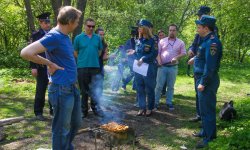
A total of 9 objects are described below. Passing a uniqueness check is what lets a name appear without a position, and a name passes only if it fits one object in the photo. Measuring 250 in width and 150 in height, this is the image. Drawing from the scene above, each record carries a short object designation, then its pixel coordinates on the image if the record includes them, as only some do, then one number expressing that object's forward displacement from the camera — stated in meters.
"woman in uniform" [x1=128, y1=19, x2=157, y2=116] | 7.54
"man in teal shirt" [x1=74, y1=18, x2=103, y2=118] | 7.22
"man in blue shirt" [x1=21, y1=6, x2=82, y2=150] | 4.24
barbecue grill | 5.09
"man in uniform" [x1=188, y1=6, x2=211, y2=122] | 7.17
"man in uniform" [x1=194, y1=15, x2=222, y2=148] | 5.34
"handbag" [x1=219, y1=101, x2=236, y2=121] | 7.31
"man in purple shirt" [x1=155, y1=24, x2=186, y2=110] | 8.40
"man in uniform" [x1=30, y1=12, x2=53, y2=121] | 7.11
